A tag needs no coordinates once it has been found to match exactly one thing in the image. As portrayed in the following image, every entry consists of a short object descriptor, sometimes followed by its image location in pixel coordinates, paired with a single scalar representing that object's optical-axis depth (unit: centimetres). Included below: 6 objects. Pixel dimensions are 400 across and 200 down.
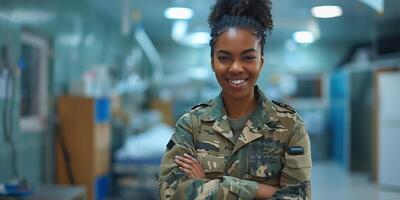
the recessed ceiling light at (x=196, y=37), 421
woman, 113
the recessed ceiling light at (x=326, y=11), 298
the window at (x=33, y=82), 320
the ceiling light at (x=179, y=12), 388
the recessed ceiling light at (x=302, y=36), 439
